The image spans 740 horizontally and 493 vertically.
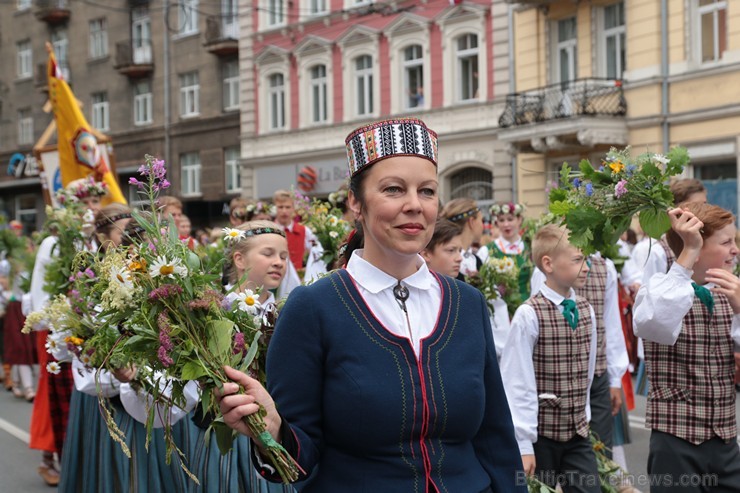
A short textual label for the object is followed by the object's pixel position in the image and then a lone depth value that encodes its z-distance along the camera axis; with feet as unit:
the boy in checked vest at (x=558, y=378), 17.85
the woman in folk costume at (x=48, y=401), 25.75
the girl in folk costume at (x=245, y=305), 16.06
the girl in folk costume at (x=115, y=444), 16.66
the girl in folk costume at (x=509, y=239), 32.68
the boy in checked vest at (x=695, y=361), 15.46
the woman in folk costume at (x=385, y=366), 9.68
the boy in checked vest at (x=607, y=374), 21.85
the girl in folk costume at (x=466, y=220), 26.50
